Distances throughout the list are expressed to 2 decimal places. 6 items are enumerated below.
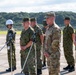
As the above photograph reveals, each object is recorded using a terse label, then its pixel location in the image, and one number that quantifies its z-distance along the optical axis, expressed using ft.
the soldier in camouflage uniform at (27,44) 27.71
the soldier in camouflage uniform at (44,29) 38.58
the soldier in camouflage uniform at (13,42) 35.19
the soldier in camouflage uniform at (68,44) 35.85
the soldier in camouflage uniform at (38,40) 33.88
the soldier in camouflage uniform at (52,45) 23.47
